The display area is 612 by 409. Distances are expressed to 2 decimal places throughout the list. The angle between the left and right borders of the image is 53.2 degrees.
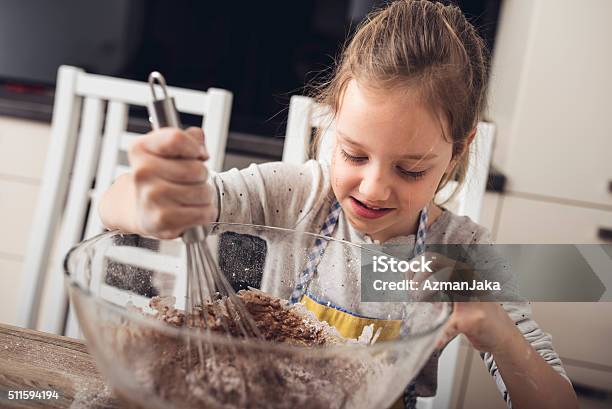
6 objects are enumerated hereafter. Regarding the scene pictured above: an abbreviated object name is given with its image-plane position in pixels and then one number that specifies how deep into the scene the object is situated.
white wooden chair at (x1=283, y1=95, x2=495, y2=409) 0.85
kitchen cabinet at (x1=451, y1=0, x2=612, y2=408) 1.36
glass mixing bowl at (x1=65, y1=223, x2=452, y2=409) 0.34
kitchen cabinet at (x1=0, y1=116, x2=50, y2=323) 1.51
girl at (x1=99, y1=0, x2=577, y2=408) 0.59
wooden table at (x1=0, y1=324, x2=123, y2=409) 0.48
